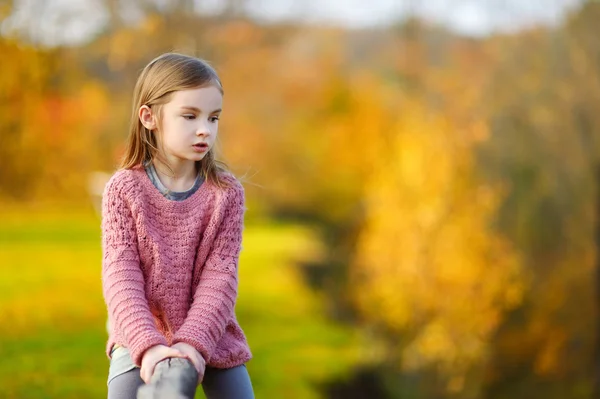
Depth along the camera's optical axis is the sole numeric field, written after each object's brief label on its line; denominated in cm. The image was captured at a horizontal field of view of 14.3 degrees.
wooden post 422
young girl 441
